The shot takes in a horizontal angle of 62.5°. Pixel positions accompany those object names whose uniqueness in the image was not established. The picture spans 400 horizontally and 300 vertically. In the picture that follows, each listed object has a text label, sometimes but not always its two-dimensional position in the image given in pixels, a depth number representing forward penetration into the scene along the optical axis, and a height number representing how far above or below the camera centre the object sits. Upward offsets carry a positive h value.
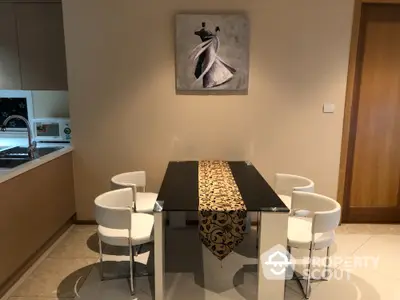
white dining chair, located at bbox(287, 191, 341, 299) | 2.19 -0.84
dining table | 2.10 -0.73
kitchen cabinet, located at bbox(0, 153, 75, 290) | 2.39 -0.91
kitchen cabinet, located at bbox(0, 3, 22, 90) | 3.57 +0.56
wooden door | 3.40 -0.18
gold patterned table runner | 2.11 -0.73
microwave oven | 3.74 -0.30
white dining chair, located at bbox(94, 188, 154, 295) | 2.19 -0.83
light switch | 3.43 -0.02
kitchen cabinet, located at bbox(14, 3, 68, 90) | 3.55 +0.62
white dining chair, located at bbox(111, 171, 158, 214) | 2.87 -0.75
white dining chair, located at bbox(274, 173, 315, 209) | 2.96 -0.72
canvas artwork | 3.22 +0.51
